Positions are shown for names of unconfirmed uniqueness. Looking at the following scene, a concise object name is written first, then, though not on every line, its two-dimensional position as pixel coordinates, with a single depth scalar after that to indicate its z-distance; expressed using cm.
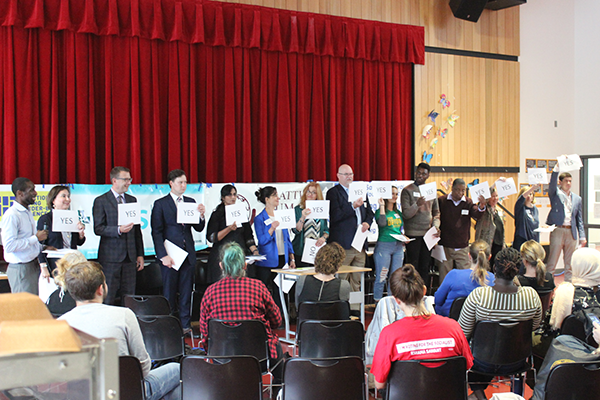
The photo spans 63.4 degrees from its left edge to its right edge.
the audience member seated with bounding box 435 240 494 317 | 381
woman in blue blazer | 541
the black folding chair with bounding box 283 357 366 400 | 238
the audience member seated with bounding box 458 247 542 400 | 312
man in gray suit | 485
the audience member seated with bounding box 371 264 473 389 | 238
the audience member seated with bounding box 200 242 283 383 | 321
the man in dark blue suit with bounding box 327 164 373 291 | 593
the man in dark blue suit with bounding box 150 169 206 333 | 508
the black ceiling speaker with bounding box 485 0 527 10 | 834
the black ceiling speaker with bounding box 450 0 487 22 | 801
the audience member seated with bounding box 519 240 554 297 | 384
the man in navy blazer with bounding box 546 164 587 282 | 716
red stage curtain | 595
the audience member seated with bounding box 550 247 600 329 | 306
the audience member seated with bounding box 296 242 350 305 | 403
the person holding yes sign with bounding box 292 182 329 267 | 580
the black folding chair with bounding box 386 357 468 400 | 233
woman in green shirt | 609
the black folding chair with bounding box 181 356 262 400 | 240
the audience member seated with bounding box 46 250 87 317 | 314
